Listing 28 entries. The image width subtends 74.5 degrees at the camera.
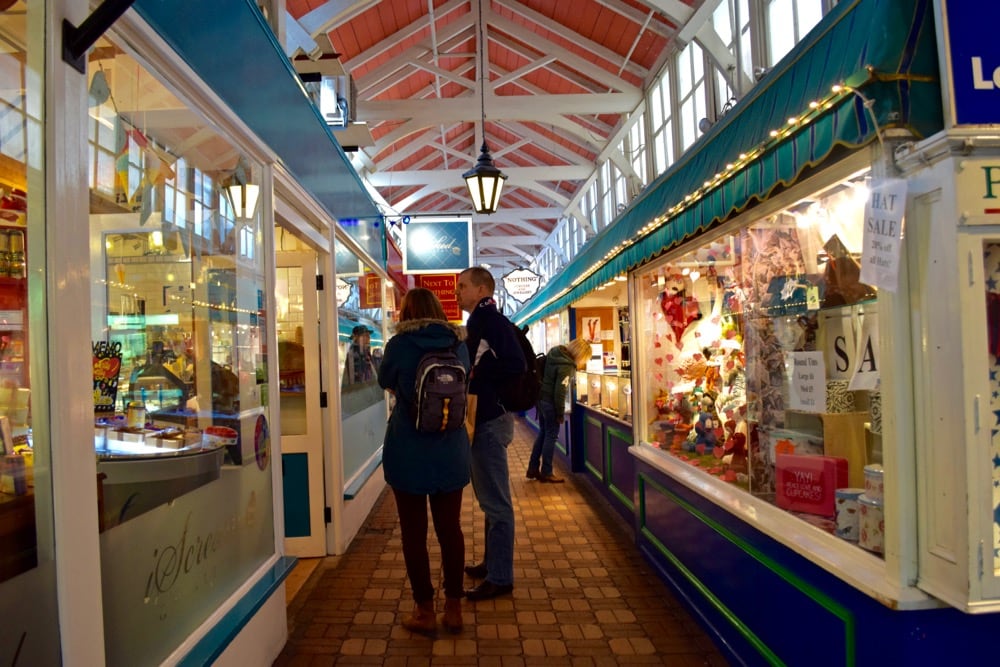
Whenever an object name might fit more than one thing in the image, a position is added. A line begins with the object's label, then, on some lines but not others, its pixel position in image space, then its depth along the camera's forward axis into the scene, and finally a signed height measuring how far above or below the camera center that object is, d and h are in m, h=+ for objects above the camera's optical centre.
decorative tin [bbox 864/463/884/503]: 2.17 -0.51
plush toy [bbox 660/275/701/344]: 4.40 +0.19
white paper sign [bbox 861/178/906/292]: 1.86 +0.28
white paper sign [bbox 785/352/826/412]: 2.81 -0.22
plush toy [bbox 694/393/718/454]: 4.02 -0.58
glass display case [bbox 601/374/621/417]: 5.95 -0.54
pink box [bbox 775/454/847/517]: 2.62 -0.63
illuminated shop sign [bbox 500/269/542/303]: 14.07 +1.20
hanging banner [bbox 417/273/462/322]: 11.29 +0.96
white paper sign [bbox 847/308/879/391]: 2.31 -0.10
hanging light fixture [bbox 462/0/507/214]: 6.36 +1.54
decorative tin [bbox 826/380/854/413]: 2.65 -0.27
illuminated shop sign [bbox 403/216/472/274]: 8.95 +1.32
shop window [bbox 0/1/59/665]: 1.45 -0.01
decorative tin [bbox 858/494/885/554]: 2.13 -0.65
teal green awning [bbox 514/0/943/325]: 1.79 +0.71
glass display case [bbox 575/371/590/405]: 7.38 -0.58
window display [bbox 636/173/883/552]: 2.53 -0.13
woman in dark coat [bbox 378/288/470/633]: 3.06 -0.57
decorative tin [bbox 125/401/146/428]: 1.99 -0.20
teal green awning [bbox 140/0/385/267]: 2.33 +1.22
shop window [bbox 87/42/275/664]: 1.89 -0.06
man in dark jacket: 3.49 -0.33
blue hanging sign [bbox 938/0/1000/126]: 1.75 +0.73
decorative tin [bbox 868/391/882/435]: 2.33 -0.29
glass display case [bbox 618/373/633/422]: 5.41 -0.51
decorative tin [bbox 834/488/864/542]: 2.32 -0.66
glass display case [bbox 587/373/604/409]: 6.70 -0.55
